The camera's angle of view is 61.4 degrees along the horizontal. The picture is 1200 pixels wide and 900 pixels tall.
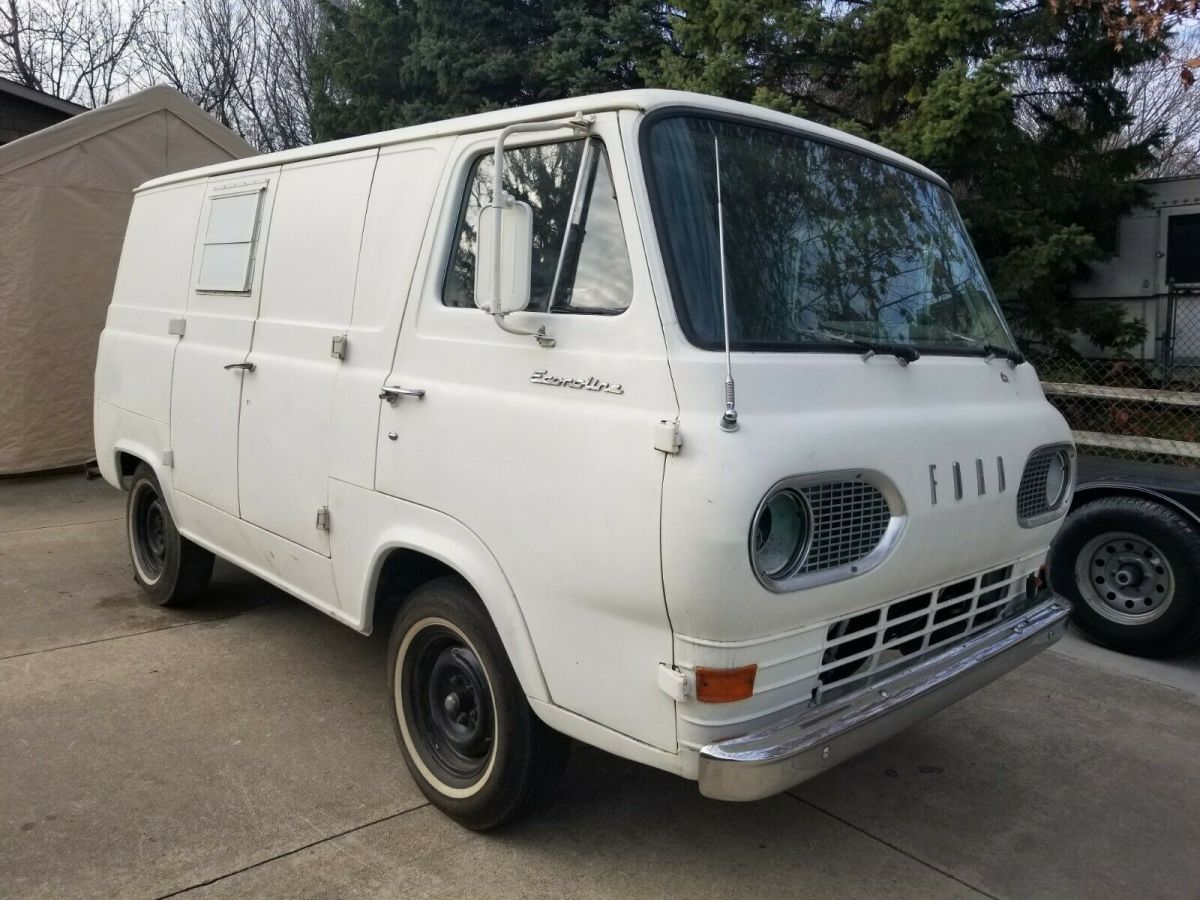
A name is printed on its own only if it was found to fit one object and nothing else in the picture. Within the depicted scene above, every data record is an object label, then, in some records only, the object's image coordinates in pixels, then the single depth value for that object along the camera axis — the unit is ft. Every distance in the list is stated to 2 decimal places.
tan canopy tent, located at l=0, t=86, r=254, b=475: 29.09
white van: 8.68
